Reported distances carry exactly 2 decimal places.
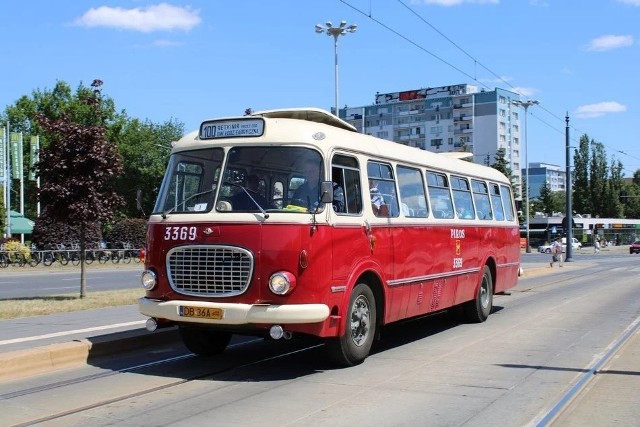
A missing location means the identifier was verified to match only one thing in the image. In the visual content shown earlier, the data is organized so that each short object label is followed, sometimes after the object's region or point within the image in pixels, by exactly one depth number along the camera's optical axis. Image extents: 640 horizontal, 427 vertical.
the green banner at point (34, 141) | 51.34
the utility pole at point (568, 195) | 41.34
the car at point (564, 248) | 77.47
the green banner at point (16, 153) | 51.66
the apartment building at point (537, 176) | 188.00
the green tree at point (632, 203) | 114.19
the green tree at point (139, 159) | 71.12
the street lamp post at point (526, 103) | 58.54
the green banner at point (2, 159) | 49.08
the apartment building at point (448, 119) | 128.62
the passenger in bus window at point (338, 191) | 8.48
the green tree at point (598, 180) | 94.25
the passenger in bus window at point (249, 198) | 8.11
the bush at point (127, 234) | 50.88
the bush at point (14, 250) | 38.88
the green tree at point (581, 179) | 94.75
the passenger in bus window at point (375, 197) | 9.27
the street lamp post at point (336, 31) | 35.03
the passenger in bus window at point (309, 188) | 8.10
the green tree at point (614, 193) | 97.12
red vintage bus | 7.78
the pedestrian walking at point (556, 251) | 37.03
